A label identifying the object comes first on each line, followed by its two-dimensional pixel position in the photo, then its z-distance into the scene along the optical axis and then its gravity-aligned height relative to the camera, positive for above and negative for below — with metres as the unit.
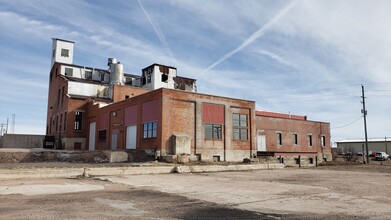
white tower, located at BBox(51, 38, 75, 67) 54.44 +16.28
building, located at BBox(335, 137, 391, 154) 82.16 +1.92
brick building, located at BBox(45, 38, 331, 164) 29.89 +3.38
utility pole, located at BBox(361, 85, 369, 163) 43.34 +5.55
